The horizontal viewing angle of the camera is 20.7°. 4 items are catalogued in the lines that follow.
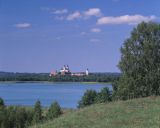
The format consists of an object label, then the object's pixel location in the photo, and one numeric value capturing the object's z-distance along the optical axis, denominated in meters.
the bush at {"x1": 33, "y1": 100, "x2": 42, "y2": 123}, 44.72
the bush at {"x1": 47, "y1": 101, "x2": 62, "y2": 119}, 42.72
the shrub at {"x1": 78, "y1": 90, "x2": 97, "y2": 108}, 57.86
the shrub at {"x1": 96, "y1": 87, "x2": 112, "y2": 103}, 56.62
